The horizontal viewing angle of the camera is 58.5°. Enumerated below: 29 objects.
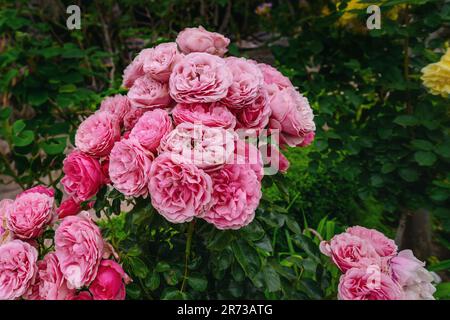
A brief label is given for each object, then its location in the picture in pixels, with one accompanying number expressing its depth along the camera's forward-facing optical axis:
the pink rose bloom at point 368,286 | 0.75
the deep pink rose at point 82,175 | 0.82
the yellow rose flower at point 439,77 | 1.29
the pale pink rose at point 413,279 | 0.79
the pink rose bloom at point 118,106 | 0.93
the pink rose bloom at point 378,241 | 0.86
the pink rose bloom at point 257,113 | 0.82
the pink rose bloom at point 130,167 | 0.74
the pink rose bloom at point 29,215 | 0.82
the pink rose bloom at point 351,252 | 0.81
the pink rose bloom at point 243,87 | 0.80
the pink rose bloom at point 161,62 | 0.84
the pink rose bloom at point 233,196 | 0.74
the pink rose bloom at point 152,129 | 0.76
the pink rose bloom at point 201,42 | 0.90
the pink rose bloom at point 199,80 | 0.78
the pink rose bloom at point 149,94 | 0.84
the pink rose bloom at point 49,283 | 0.74
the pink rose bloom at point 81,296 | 0.76
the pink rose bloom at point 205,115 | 0.77
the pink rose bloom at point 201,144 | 0.72
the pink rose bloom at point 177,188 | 0.71
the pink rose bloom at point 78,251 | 0.73
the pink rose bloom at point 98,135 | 0.83
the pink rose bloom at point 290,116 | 0.85
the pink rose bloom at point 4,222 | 0.86
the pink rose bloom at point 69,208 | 0.91
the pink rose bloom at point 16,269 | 0.75
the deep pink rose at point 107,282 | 0.76
